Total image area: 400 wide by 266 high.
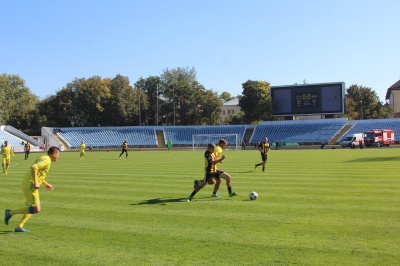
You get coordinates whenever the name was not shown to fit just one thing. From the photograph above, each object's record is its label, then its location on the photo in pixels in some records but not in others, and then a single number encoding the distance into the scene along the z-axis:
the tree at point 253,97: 97.19
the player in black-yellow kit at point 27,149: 42.16
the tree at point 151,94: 102.19
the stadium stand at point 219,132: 74.56
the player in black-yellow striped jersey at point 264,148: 22.97
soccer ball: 12.68
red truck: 62.27
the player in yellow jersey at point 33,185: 8.89
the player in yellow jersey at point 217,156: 13.31
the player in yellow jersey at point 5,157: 24.16
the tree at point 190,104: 97.81
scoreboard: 65.44
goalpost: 78.88
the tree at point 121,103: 93.88
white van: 60.21
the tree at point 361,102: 101.19
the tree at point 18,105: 94.69
